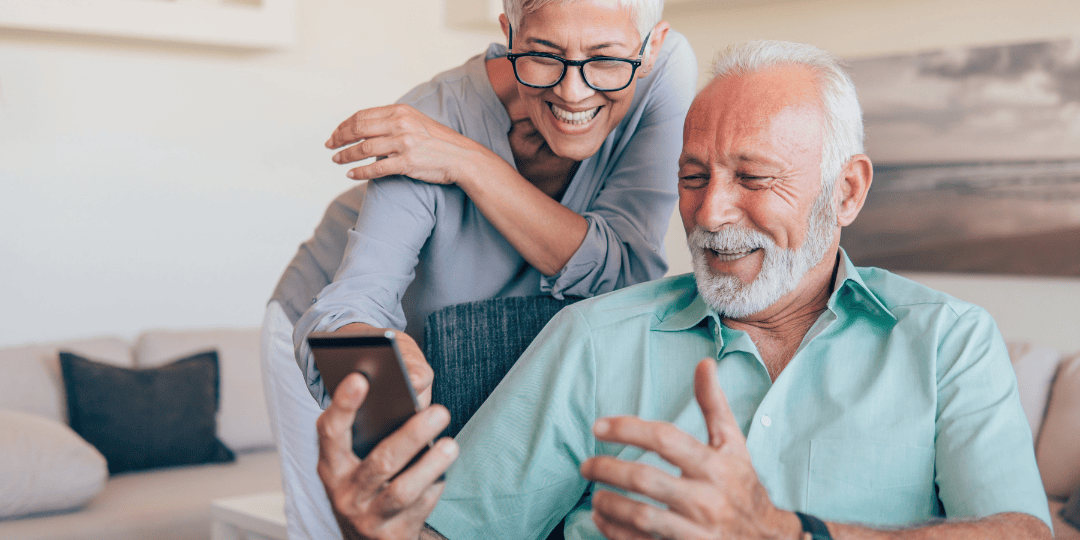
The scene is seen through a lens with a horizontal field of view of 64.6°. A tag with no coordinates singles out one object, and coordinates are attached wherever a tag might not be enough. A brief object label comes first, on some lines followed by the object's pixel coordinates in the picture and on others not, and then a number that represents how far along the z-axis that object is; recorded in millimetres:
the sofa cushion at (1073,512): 2857
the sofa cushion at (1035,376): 3326
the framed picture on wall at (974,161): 3393
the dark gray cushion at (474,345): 1465
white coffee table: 2549
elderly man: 1204
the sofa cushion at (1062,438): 3176
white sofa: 2844
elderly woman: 1367
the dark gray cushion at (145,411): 3338
